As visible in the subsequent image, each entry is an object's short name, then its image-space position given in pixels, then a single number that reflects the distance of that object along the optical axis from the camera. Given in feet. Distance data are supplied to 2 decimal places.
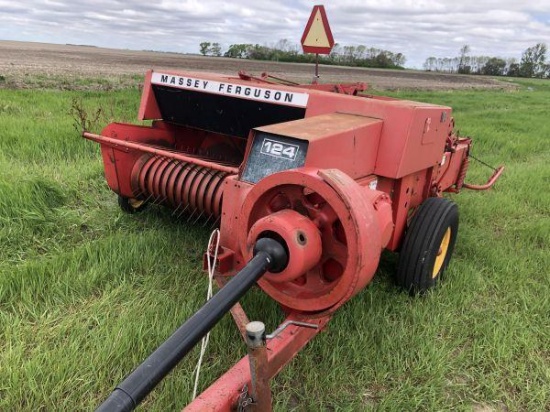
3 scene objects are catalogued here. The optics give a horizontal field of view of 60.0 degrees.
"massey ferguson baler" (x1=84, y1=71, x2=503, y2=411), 5.10
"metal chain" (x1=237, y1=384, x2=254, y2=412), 5.00
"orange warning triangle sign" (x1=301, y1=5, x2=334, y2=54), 13.42
